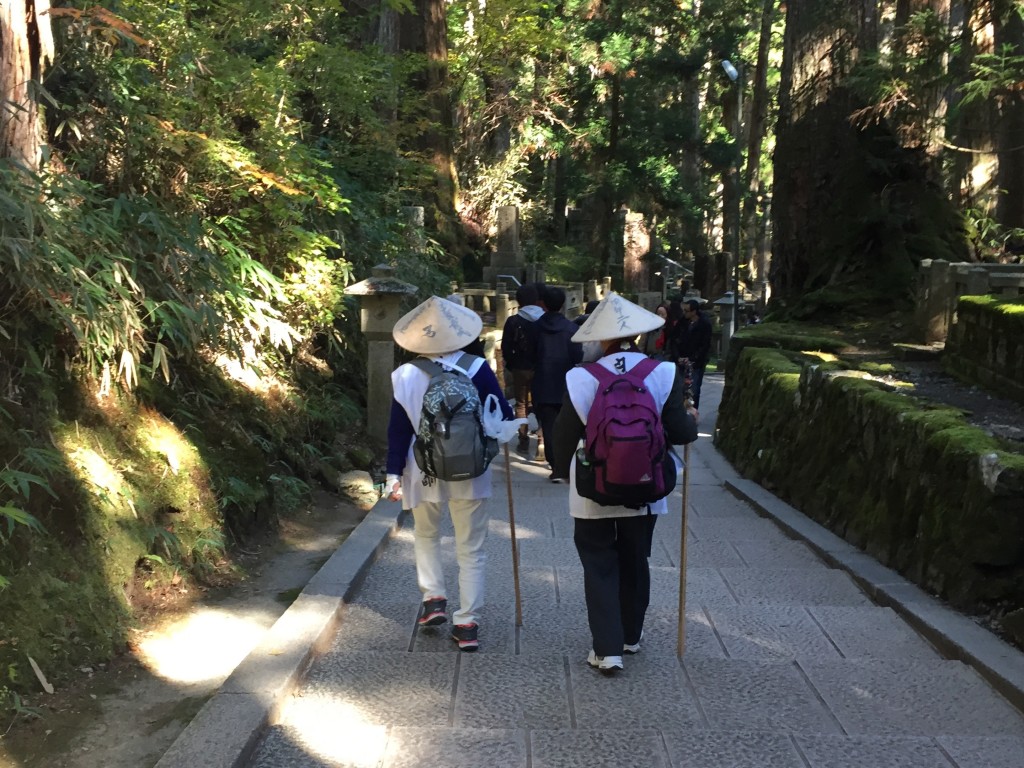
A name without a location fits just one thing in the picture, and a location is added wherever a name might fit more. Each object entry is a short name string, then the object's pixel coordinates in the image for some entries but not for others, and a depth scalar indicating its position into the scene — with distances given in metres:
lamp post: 25.30
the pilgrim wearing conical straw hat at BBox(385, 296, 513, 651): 4.66
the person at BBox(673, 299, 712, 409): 13.69
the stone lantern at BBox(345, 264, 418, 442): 9.38
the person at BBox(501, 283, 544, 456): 9.27
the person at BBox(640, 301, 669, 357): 15.30
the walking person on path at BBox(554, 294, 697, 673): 4.24
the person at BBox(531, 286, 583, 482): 8.88
